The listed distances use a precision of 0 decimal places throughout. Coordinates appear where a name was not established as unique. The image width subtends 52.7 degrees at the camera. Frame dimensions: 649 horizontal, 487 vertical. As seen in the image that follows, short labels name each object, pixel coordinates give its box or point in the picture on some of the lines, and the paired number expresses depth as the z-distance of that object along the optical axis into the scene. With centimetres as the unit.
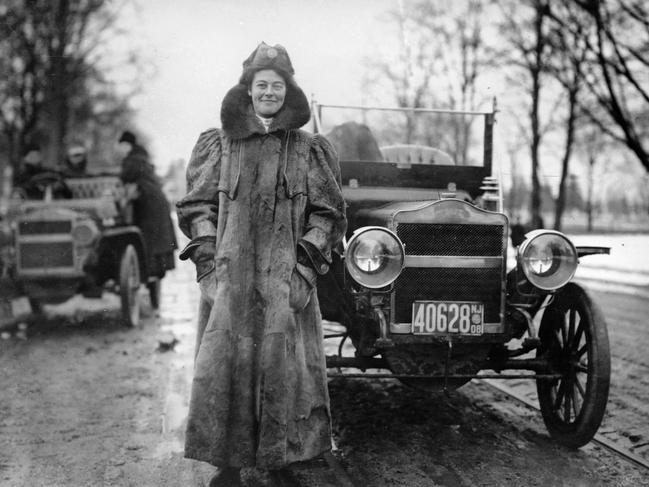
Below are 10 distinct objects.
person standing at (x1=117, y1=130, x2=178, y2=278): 852
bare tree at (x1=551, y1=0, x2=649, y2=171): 1205
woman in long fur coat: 276
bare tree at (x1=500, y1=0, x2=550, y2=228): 1397
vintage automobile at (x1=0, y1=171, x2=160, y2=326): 743
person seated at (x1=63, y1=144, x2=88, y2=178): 915
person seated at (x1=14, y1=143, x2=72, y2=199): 796
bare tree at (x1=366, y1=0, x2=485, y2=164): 1617
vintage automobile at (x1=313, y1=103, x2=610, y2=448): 354
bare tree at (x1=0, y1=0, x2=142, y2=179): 1456
